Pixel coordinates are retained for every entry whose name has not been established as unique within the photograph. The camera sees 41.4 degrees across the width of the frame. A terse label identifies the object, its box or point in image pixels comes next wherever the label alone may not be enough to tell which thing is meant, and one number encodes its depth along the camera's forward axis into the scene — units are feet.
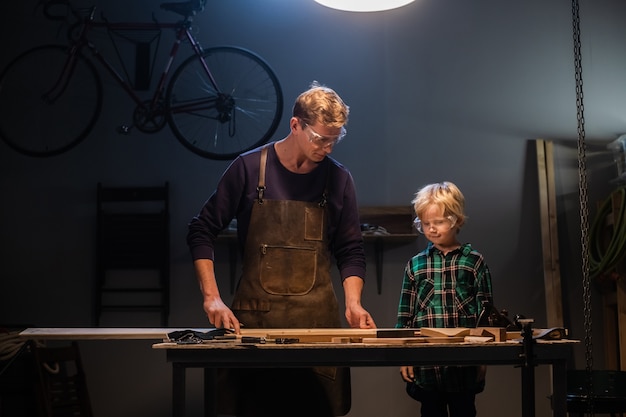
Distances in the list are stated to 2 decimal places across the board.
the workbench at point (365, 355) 7.72
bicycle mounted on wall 18.60
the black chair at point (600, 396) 11.88
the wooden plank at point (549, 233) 17.49
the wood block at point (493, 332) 8.27
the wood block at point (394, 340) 7.94
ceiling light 10.91
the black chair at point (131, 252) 18.22
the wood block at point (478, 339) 8.14
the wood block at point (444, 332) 8.50
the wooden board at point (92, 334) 8.64
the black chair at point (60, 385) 16.58
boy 10.87
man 10.03
